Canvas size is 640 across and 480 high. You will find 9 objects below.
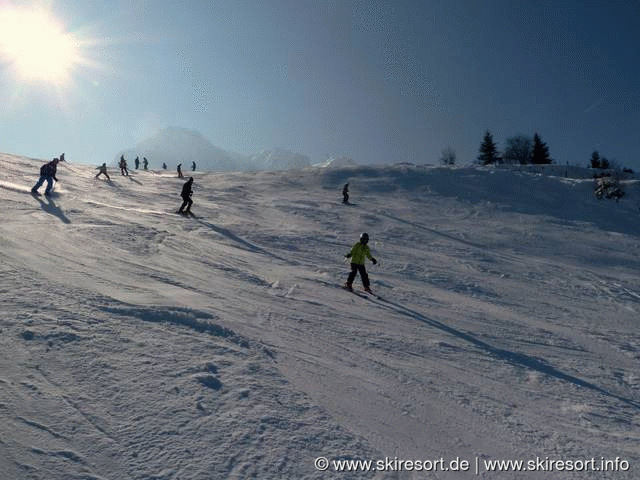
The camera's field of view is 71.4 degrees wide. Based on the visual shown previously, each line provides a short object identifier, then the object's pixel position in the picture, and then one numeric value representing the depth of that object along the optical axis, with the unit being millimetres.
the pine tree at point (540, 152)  77875
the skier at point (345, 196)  29069
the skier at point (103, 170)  30672
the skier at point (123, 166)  35906
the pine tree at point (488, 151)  80062
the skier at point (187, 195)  19312
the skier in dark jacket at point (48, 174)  18109
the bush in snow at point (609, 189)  34031
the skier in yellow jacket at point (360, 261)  11320
